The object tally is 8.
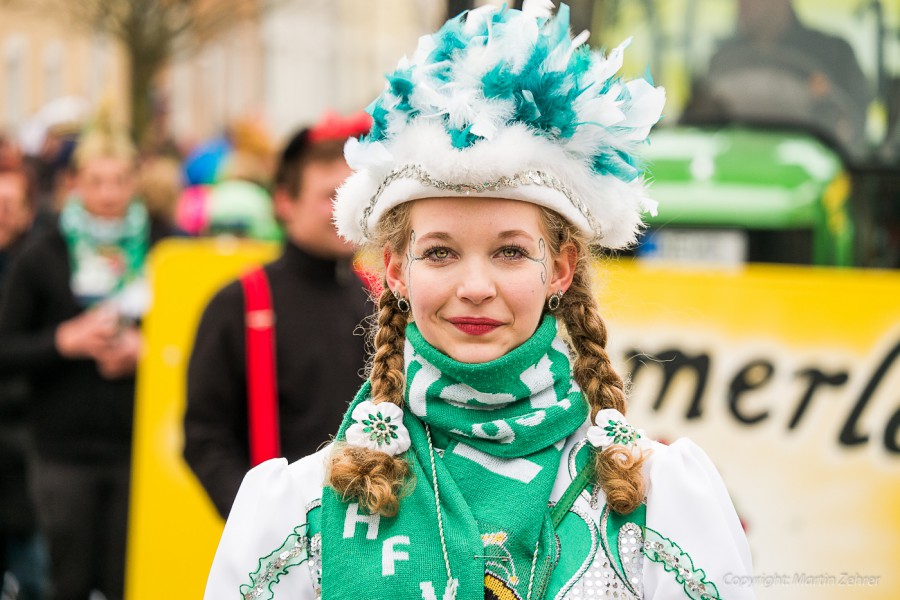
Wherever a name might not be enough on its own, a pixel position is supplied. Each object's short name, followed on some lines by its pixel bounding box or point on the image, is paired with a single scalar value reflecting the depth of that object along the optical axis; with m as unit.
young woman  3.63
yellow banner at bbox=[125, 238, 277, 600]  8.48
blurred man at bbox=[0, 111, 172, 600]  8.55
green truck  9.57
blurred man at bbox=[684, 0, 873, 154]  9.68
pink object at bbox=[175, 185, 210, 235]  12.11
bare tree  22.78
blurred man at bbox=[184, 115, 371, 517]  6.52
